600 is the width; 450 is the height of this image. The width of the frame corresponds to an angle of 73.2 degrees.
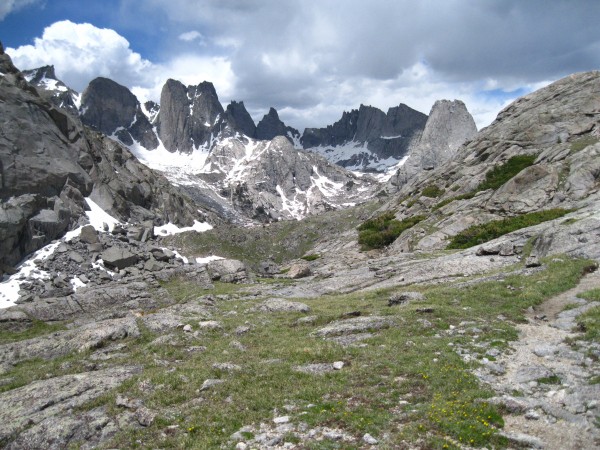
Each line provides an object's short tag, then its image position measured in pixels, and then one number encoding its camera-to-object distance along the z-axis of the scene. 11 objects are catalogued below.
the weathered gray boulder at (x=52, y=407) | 14.33
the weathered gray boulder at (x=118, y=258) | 66.76
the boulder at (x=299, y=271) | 60.66
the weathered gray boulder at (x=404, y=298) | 30.10
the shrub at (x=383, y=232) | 72.25
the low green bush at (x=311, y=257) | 77.49
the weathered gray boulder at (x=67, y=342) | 25.69
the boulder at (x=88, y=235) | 72.81
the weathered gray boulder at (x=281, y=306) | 33.44
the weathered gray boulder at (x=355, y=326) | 24.61
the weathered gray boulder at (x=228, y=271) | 62.73
